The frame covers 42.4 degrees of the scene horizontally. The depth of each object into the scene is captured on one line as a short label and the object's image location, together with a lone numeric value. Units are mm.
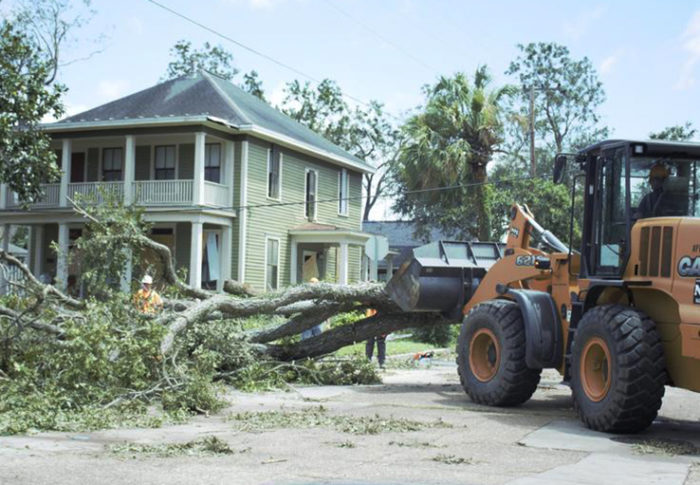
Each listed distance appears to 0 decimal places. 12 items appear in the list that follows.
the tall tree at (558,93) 59500
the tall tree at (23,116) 21109
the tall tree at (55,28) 36812
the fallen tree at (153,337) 10445
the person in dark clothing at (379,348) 17438
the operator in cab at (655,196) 9367
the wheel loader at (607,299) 8594
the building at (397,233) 50219
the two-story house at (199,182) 28188
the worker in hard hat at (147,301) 12873
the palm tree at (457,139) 31203
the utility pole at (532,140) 31703
